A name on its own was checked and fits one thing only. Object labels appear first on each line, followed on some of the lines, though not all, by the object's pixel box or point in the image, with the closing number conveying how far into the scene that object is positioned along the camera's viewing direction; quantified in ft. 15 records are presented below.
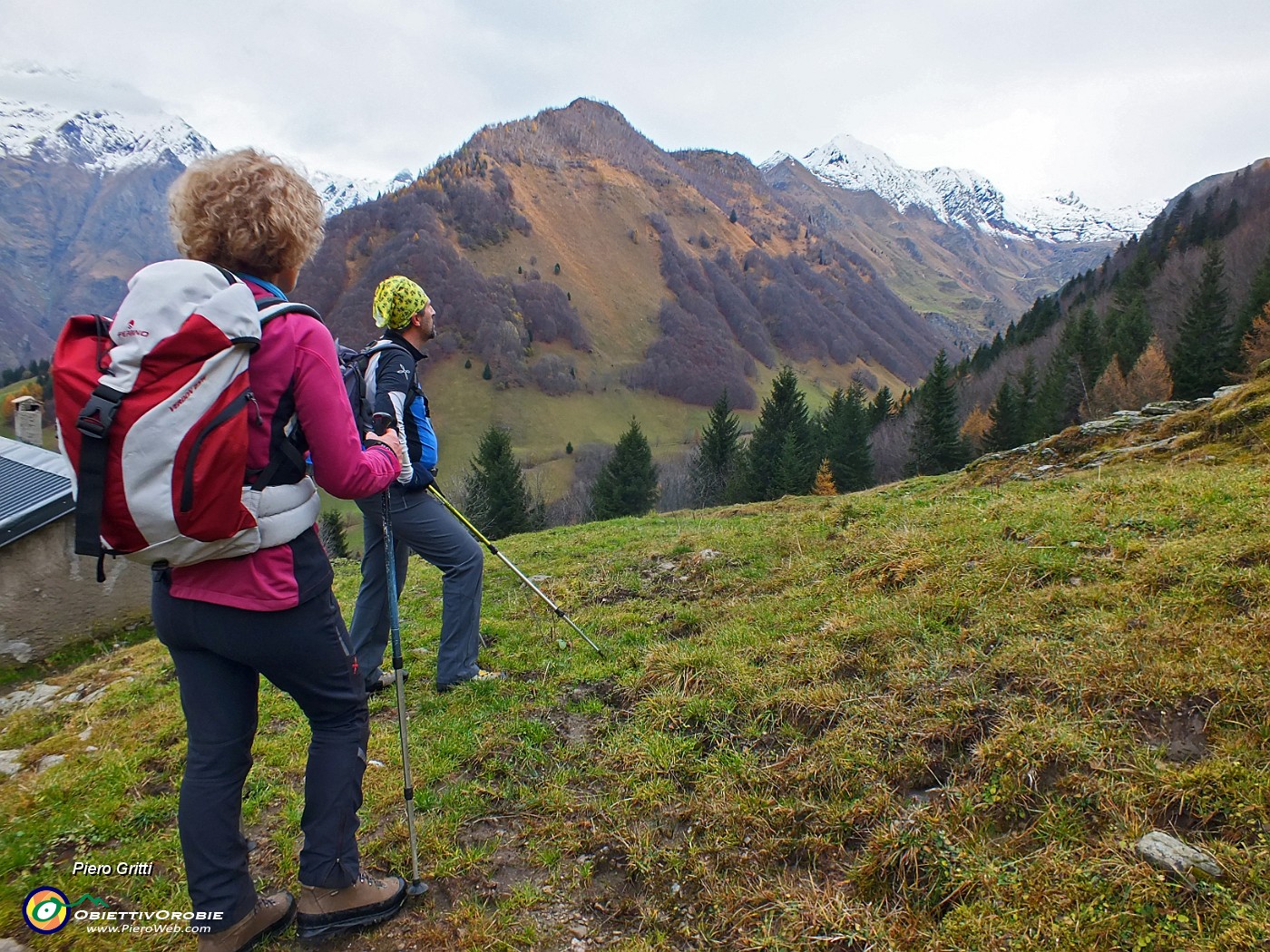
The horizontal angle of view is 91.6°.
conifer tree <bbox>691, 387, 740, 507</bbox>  222.48
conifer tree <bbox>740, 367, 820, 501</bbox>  188.34
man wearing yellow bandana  16.39
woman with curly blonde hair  8.60
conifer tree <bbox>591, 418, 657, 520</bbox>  194.29
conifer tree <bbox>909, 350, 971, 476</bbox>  194.18
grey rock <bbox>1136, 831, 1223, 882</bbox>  7.98
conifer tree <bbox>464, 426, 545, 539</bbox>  168.14
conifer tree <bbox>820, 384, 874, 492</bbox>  206.69
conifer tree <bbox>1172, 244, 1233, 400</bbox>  163.22
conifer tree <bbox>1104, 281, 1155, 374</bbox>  201.46
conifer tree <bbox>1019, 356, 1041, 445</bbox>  192.32
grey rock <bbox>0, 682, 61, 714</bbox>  26.53
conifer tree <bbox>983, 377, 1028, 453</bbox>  200.12
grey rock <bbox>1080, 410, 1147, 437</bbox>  45.83
